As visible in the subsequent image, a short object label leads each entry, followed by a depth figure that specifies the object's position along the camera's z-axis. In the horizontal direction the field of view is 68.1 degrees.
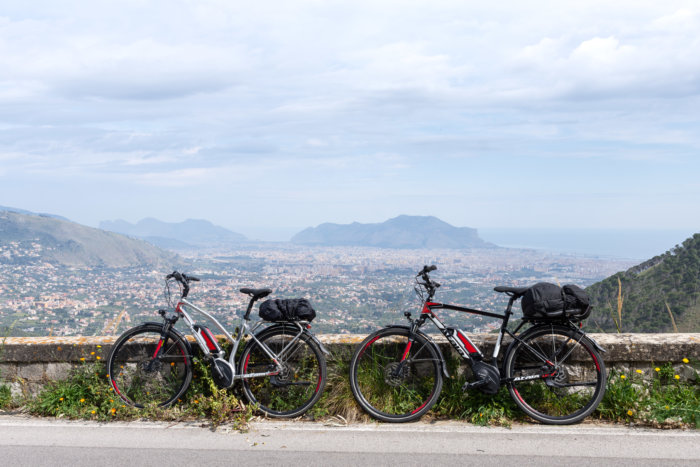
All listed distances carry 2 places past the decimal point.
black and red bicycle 4.73
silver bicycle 5.04
